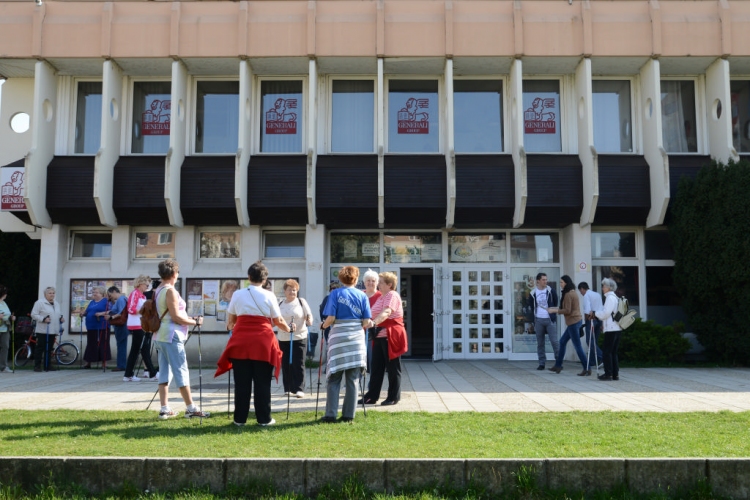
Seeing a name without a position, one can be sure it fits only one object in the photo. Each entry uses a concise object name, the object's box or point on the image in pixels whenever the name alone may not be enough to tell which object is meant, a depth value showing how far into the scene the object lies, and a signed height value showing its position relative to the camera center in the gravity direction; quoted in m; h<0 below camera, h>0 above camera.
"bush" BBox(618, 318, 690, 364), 15.62 -1.02
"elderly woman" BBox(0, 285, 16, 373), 14.08 -0.63
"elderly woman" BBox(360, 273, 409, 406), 9.30 -0.60
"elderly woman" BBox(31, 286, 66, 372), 14.59 -0.53
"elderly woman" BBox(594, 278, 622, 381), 12.12 -0.58
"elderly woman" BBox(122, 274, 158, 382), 12.29 -0.70
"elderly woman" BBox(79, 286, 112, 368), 15.50 -0.61
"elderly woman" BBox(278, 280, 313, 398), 9.98 -0.58
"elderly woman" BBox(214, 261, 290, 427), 7.25 -0.54
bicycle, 16.34 -1.27
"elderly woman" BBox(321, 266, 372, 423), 7.68 -0.53
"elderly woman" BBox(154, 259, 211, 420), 7.93 -0.39
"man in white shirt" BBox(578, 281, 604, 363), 13.20 -0.12
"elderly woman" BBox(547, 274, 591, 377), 13.40 -0.31
